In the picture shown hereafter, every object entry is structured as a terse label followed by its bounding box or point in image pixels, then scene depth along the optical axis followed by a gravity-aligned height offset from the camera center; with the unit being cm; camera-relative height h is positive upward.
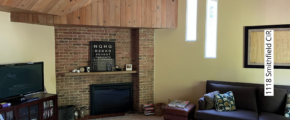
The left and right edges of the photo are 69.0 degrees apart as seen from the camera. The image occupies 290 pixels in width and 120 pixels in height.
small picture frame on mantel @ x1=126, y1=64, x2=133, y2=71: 483 -27
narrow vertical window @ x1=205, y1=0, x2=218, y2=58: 431 +56
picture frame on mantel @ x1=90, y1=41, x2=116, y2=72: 459 -1
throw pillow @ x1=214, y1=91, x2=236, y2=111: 360 -81
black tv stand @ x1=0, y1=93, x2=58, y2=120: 298 -82
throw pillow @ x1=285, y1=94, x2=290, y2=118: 330 -86
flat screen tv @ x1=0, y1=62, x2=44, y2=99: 309 -37
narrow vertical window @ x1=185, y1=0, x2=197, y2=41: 450 +77
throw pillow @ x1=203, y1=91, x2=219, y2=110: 369 -81
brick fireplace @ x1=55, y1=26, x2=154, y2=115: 443 -7
